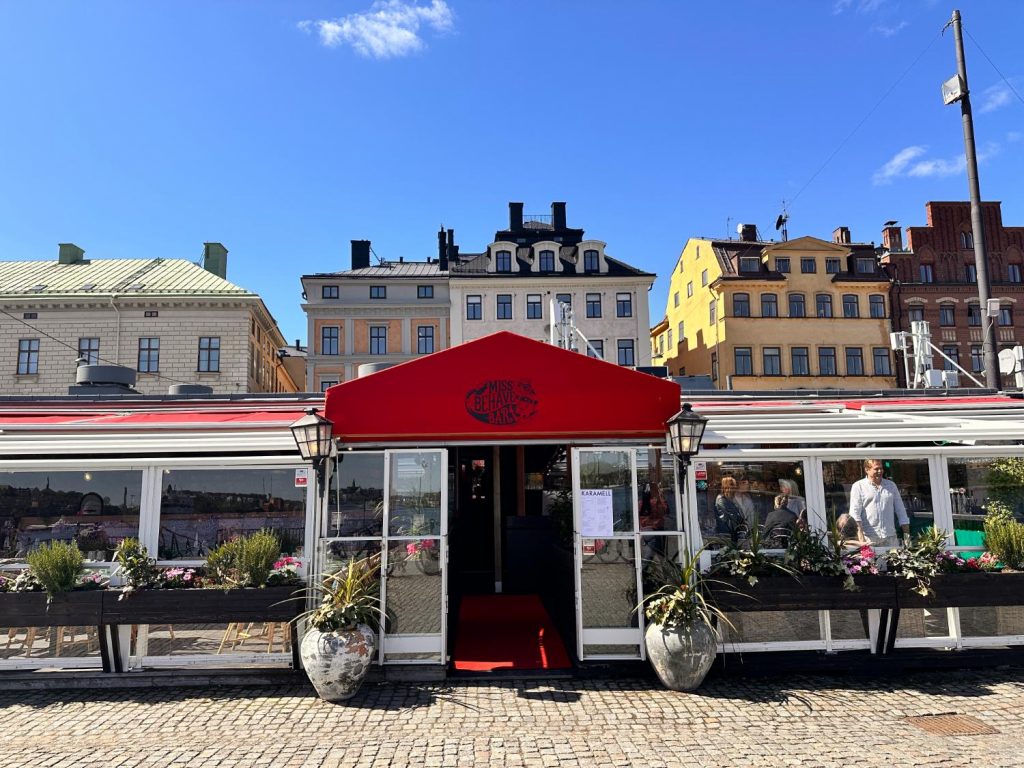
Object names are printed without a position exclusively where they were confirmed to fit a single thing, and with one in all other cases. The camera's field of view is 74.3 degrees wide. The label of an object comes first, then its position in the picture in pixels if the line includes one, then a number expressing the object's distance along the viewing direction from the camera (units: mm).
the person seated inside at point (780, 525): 6469
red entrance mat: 6301
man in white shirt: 6609
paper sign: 6203
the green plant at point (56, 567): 5805
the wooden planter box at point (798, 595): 5961
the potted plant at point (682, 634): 5574
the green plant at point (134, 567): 5879
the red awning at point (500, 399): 6230
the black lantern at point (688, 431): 6031
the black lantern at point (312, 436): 5973
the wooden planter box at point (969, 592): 5992
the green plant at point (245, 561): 5988
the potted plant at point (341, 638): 5414
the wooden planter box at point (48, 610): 5773
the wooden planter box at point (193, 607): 5781
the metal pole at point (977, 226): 12224
